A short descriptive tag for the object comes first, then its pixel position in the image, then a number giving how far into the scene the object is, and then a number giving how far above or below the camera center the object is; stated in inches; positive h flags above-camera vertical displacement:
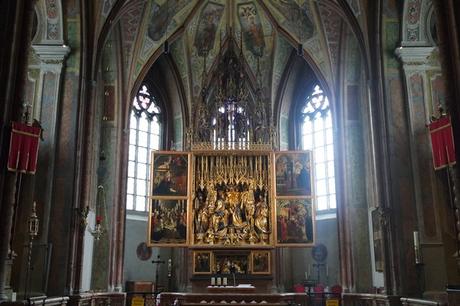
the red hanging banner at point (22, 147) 404.5 +99.5
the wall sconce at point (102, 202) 810.5 +117.3
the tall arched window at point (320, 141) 962.1 +250.4
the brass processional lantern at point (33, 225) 483.8 +50.2
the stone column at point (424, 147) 564.1 +145.3
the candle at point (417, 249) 565.8 +34.3
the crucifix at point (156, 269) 871.1 +23.5
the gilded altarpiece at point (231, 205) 776.9 +109.6
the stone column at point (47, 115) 603.2 +186.8
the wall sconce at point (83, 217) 625.9 +73.3
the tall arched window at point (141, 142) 968.6 +249.8
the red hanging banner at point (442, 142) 430.3 +110.0
